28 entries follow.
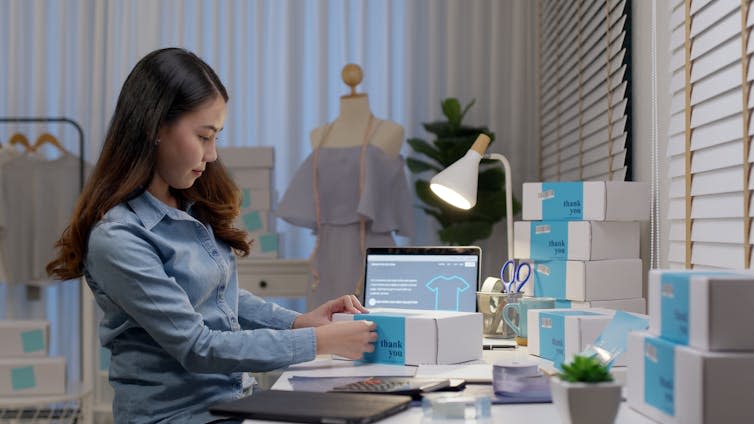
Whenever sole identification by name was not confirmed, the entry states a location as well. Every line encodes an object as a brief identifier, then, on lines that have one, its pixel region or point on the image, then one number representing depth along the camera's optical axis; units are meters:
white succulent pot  1.02
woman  1.50
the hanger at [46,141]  4.07
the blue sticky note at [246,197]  3.85
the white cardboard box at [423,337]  1.68
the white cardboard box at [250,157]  3.85
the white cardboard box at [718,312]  1.05
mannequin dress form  3.43
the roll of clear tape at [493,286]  2.22
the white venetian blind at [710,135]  1.58
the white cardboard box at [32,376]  3.51
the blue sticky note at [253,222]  3.85
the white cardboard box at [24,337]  3.55
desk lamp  2.14
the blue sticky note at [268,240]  3.82
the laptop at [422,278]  2.25
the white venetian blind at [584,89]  2.51
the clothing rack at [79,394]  3.58
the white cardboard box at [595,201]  2.08
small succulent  1.05
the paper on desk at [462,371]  1.55
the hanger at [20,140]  4.09
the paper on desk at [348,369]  1.59
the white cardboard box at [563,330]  1.57
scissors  2.20
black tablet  1.17
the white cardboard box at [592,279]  2.05
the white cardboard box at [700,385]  1.03
